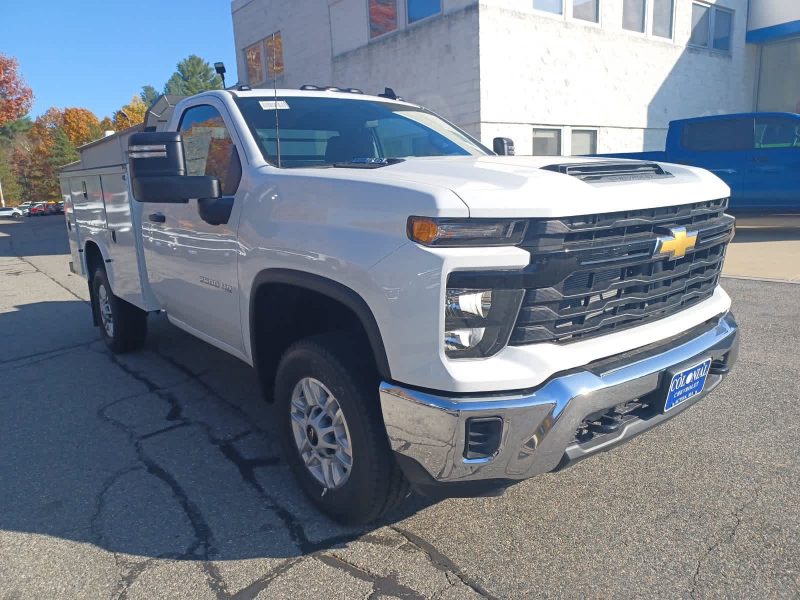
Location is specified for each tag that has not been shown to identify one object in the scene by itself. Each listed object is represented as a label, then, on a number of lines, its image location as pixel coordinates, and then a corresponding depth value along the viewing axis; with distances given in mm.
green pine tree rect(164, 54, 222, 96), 67412
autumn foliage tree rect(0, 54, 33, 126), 43844
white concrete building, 13578
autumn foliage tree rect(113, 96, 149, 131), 54172
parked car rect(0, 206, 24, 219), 51094
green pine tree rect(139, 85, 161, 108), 100000
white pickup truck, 2062
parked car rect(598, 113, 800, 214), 10531
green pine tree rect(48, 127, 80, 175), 58812
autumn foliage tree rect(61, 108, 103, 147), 62438
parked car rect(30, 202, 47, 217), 52094
